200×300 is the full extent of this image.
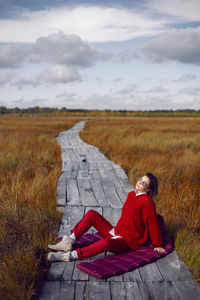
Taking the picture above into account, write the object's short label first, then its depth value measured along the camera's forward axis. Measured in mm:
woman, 2584
